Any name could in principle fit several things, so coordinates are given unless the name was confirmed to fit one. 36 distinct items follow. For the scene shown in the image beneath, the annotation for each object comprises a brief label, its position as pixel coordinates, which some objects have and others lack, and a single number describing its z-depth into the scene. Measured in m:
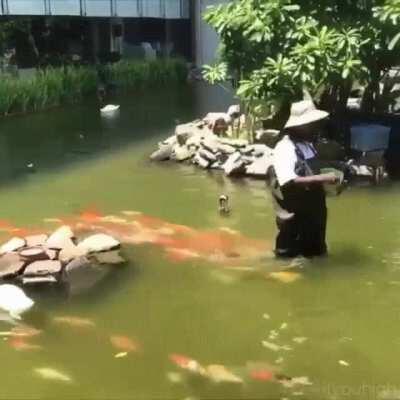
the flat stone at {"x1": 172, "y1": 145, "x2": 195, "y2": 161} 11.75
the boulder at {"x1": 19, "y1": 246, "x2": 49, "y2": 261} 6.54
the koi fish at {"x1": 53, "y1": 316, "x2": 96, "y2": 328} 5.52
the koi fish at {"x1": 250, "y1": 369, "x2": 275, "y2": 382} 4.64
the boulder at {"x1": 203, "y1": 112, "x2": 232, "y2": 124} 13.10
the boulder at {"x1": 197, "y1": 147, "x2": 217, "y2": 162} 11.30
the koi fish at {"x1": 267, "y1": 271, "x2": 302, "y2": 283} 6.32
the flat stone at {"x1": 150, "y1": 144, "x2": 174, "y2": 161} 11.96
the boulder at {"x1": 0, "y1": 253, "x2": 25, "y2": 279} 6.38
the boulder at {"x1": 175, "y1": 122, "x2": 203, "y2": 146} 12.41
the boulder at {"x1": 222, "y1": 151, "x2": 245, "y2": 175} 10.61
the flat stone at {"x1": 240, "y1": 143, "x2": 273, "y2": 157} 11.06
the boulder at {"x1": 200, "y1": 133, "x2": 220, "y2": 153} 11.55
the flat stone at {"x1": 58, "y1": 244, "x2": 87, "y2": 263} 6.66
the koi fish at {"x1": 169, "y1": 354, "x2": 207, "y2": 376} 4.78
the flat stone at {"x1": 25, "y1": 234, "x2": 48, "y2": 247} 6.92
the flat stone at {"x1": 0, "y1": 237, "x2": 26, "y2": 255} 6.82
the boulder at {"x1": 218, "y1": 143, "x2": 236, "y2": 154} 11.48
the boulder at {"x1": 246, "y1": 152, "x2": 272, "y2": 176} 10.39
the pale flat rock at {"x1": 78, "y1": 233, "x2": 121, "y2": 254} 6.90
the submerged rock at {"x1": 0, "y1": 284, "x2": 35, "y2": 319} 5.80
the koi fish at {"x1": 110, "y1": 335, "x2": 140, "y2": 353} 5.14
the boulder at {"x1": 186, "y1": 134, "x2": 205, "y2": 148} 11.82
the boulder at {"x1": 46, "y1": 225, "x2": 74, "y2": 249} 6.87
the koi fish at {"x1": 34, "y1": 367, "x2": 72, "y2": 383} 4.73
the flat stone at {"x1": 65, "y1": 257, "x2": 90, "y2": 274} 6.46
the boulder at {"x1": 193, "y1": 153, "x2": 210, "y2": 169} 11.23
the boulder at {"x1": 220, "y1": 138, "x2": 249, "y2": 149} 11.57
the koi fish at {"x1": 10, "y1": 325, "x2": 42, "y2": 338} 5.40
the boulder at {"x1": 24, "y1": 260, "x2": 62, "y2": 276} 6.34
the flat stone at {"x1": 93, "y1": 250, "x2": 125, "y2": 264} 6.83
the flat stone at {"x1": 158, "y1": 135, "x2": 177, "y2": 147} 12.54
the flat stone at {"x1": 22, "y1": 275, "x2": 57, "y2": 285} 6.27
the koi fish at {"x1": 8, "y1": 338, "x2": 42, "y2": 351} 5.17
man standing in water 6.18
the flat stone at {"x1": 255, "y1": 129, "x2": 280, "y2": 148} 11.55
